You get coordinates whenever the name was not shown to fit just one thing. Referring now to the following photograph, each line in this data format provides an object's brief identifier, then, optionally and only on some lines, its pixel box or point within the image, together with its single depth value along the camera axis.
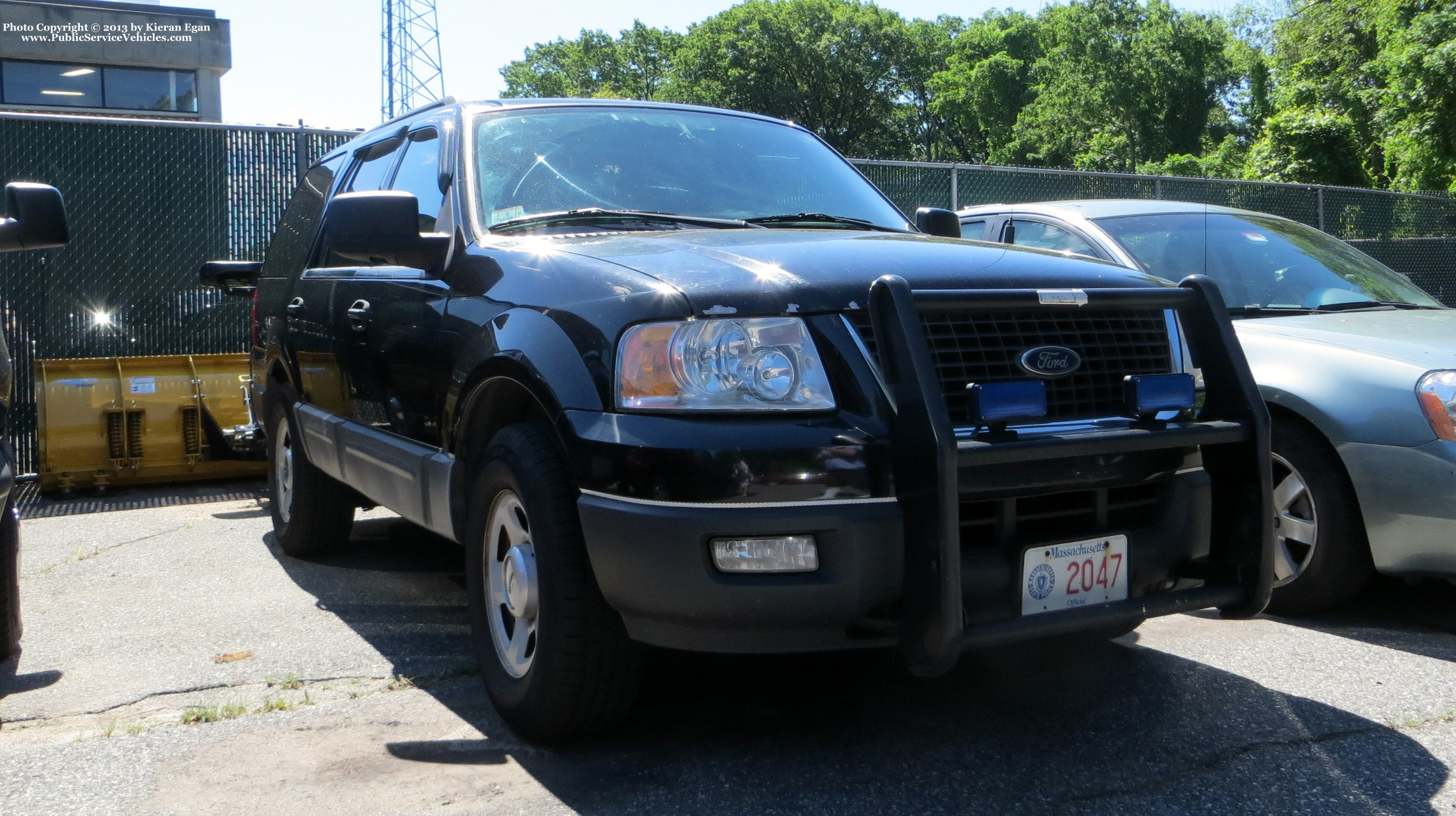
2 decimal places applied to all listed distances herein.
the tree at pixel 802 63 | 59.81
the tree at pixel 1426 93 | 18.72
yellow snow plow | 7.83
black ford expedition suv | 2.72
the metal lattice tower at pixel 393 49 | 48.78
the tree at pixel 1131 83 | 53.53
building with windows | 32.31
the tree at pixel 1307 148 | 26.23
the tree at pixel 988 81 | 63.22
